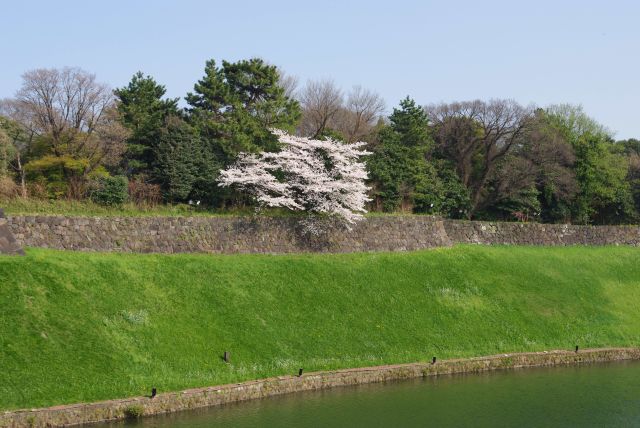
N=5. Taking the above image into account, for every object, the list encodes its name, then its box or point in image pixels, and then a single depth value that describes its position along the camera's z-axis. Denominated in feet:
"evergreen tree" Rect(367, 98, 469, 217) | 161.58
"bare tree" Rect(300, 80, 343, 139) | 176.96
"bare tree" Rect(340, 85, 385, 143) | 185.99
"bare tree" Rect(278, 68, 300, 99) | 199.35
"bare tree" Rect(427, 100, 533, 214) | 202.08
